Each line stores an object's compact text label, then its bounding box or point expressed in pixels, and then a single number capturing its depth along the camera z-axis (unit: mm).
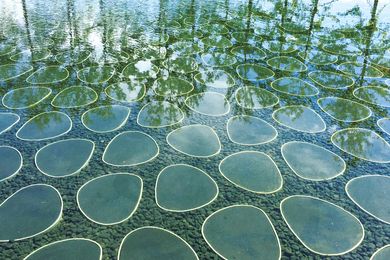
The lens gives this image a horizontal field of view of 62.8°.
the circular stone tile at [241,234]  2717
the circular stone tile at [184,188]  3121
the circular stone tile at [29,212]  2750
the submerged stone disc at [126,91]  4786
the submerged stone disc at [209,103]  4598
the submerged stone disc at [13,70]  5132
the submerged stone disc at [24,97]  4457
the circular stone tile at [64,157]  3412
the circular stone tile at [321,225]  2814
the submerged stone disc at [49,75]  5078
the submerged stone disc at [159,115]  4266
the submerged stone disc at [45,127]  3886
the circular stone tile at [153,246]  2635
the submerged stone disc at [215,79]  5332
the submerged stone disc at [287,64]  5934
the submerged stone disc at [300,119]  4344
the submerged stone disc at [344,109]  4648
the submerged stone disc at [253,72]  5609
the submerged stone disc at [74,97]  4551
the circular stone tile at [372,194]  3164
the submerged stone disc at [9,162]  3324
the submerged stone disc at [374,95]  5039
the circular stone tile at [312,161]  3586
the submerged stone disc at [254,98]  4812
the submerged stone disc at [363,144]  3909
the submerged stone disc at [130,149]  3604
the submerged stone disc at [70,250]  2574
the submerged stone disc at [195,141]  3812
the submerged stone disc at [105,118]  4117
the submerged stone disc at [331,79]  5467
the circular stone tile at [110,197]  2949
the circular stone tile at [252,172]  3388
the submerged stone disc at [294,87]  5180
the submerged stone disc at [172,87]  5002
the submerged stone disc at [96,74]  5195
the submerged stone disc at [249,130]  4055
